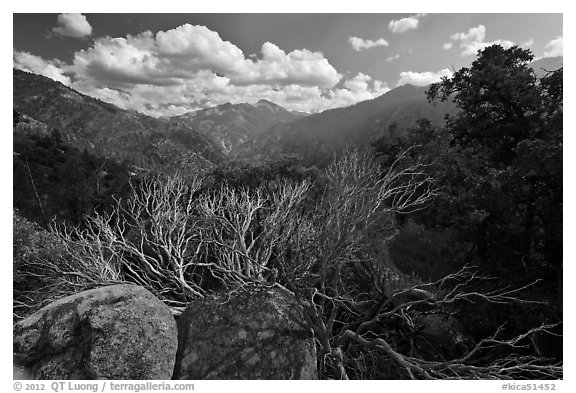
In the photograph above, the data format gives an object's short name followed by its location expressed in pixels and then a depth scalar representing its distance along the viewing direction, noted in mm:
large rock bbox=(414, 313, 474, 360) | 9734
